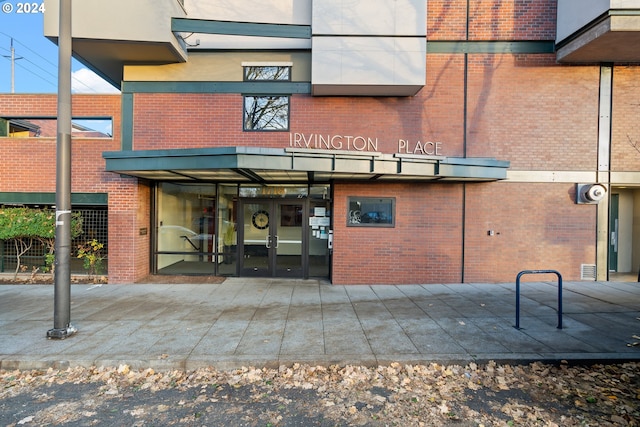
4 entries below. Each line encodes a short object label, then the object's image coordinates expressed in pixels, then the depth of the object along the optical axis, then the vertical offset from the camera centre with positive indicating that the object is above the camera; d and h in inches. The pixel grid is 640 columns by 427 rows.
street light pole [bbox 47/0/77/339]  197.8 +11.4
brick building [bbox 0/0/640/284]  347.3 +87.9
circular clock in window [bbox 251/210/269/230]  378.6 -11.4
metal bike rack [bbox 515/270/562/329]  212.1 -64.8
